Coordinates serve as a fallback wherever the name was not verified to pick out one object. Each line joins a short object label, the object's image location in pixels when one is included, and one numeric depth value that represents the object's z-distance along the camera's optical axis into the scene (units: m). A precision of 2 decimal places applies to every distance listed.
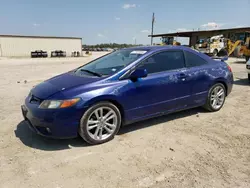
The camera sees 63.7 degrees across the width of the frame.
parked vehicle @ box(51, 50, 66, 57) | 35.09
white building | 33.84
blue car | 2.83
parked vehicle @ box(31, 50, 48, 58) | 33.25
